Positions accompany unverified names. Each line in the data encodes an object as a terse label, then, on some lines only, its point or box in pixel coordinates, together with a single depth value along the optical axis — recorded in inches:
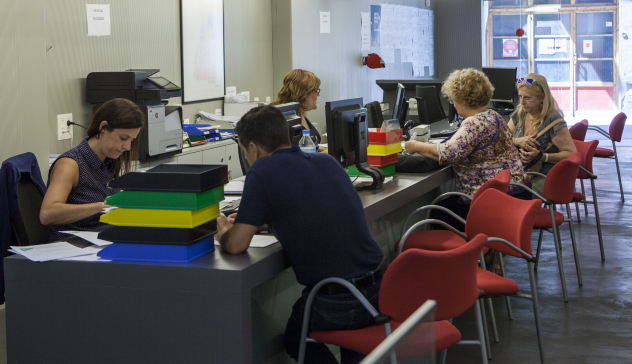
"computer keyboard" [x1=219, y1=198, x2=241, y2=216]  99.0
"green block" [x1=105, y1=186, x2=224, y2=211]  77.7
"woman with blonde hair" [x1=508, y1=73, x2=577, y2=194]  177.9
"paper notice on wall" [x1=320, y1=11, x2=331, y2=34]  286.6
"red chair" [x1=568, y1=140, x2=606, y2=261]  193.2
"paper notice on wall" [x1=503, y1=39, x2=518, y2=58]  421.7
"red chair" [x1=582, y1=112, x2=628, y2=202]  282.8
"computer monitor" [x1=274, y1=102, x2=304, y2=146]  124.6
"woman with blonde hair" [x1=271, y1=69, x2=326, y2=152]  186.2
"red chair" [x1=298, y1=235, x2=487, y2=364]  78.2
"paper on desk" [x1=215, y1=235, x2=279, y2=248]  85.5
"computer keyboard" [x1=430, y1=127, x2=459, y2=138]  182.9
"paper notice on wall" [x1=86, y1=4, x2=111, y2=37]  166.6
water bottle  143.9
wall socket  156.7
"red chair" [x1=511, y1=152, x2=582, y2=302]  148.1
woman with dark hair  100.9
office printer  157.9
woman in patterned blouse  142.4
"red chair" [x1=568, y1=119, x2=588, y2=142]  242.2
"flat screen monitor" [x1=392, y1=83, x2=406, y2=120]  192.5
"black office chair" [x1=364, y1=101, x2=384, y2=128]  166.2
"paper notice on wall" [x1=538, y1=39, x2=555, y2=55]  419.5
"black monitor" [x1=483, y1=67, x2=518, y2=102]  240.8
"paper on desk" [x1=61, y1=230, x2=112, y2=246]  88.4
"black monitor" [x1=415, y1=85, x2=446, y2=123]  232.1
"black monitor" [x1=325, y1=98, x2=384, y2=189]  122.9
